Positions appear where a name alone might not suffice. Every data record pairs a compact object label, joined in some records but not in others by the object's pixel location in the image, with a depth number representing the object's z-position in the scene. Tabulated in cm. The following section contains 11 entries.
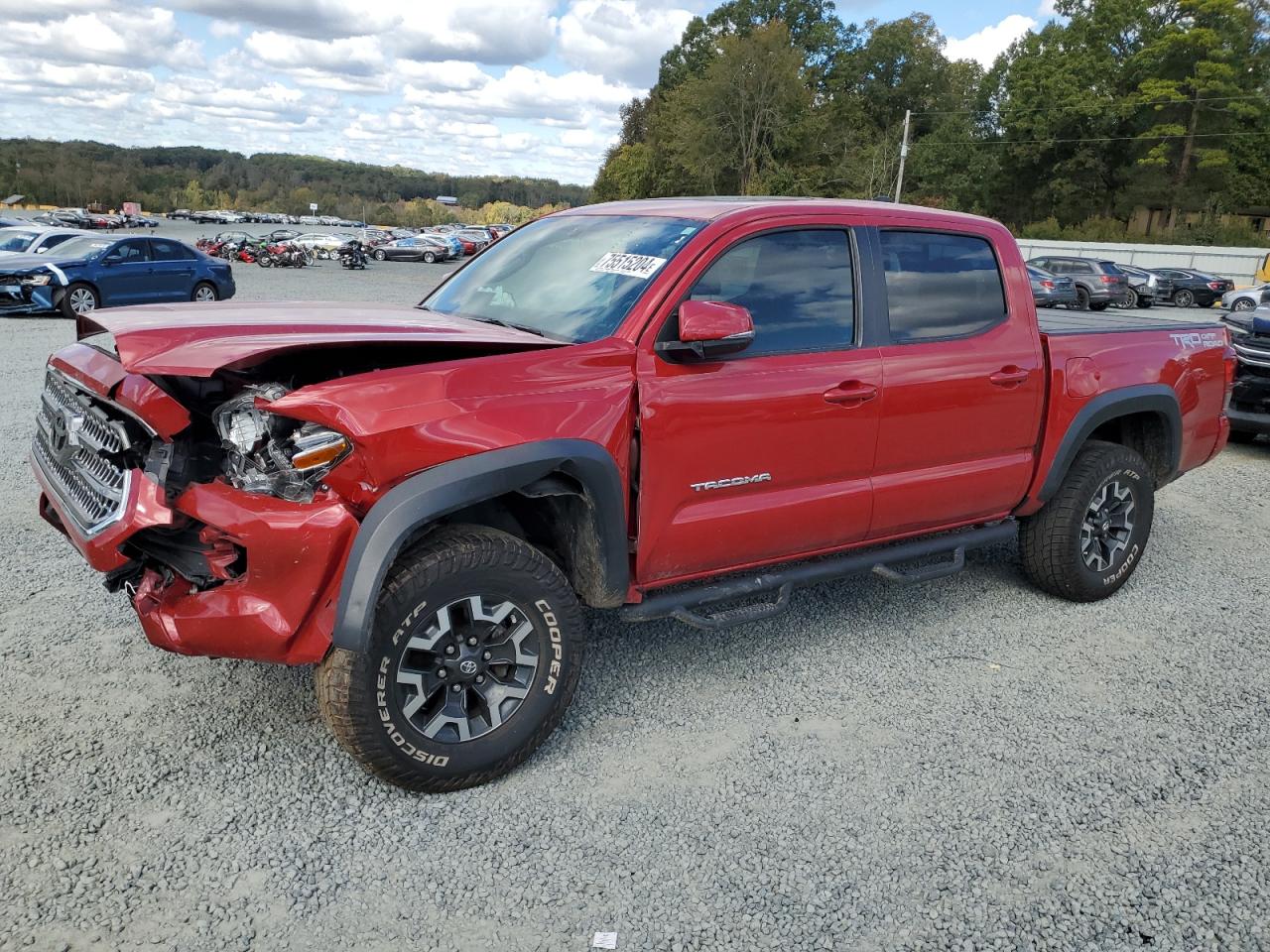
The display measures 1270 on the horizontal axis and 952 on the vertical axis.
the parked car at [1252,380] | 839
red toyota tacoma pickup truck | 278
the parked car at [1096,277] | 2594
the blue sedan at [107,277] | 1538
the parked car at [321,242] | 4259
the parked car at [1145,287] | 2834
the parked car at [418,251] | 4444
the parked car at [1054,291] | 2358
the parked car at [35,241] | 1717
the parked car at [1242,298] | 2375
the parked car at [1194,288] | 3067
